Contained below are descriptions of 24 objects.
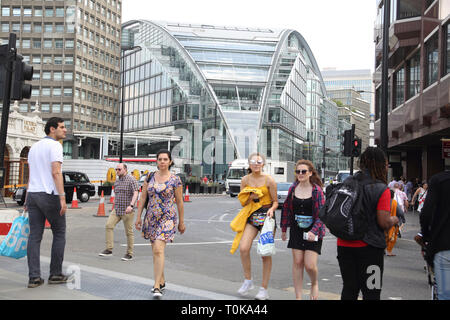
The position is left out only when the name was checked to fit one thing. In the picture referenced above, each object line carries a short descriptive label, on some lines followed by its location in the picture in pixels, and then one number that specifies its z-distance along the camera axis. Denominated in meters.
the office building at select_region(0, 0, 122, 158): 86.50
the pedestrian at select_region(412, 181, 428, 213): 15.39
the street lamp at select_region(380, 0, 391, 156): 12.88
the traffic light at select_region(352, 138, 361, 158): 16.69
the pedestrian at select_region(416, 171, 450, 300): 3.90
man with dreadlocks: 4.30
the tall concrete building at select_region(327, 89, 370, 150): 178.00
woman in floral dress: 5.84
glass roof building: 79.44
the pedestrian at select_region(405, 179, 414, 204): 28.70
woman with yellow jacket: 6.12
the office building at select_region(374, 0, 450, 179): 20.77
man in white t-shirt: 5.99
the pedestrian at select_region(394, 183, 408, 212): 14.18
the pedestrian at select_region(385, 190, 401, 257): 6.59
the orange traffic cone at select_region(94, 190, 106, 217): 18.46
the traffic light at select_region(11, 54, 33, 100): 7.10
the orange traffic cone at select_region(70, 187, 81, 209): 22.19
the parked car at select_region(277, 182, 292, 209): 24.68
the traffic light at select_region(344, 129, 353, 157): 16.56
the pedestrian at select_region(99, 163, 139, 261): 9.35
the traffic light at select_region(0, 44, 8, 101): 7.09
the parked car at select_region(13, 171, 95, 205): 27.03
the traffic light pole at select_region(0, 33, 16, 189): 7.01
